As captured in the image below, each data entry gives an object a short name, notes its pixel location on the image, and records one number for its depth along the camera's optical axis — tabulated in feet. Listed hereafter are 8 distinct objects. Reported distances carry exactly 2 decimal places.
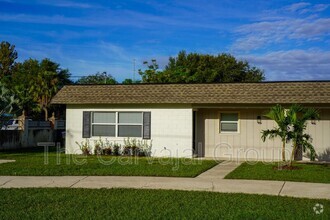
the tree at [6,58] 193.64
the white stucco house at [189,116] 61.87
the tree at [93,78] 201.25
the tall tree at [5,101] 71.92
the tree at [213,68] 155.53
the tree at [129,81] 146.09
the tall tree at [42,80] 147.64
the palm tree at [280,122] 52.03
